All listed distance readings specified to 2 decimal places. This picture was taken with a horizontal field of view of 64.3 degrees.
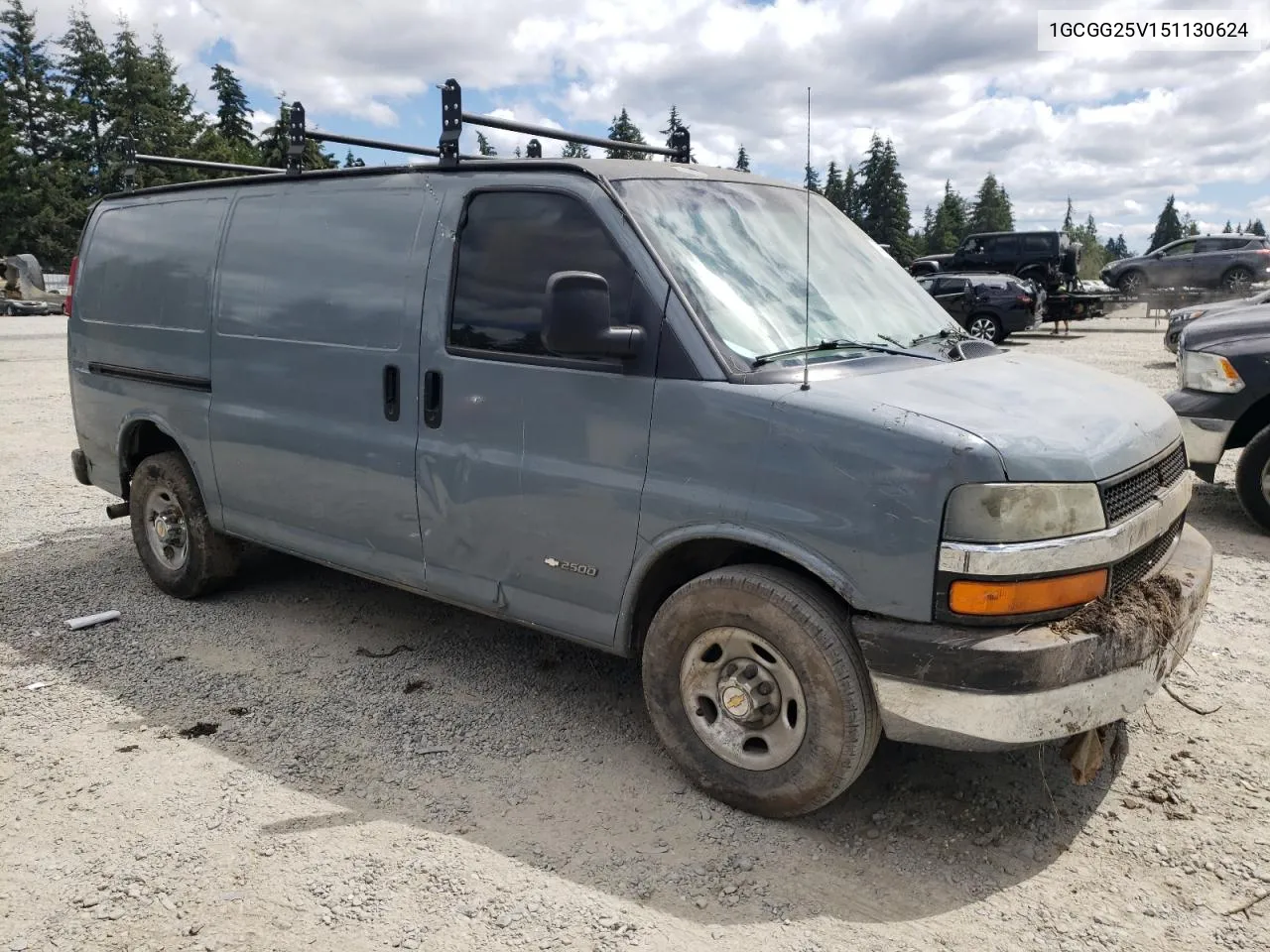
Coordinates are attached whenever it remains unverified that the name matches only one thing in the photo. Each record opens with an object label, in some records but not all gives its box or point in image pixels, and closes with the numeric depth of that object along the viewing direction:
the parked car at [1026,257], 28.70
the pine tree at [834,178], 70.81
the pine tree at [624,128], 55.98
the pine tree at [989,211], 109.62
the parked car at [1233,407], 6.58
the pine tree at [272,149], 57.86
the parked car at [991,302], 21.77
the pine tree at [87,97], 69.38
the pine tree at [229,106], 77.44
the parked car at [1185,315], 15.30
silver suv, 27.12
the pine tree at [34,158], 62.28
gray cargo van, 2.90
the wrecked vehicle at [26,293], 31.88
